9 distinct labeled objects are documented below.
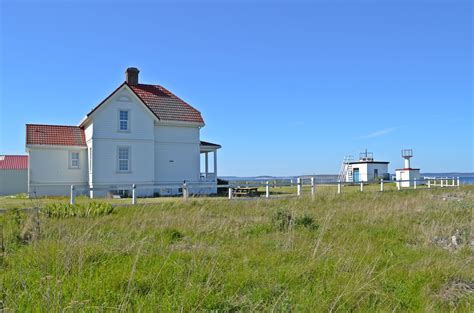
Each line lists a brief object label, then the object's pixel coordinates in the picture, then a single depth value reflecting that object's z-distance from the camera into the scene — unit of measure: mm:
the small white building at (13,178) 30156
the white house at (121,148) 23016
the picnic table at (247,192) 23234
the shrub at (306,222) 8102
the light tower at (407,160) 40594
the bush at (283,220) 8151
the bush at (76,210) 9891
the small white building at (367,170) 43375
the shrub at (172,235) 6879
